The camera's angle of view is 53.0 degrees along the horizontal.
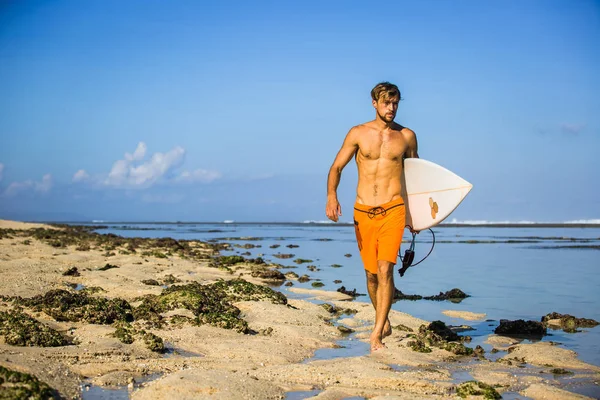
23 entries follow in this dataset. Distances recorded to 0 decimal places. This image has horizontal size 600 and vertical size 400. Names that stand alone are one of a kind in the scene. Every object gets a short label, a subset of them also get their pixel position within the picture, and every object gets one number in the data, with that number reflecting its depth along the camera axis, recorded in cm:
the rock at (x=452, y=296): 1105
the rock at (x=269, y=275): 1406
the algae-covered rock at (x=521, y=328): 767
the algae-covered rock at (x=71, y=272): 1128
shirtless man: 673
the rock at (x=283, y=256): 2186
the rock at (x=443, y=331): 725
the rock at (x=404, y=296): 1101
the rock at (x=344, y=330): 768
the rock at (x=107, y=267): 1274
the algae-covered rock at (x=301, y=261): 1955
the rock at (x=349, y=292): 1141
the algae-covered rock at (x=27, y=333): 557
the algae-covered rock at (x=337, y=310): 930
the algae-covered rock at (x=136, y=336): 593
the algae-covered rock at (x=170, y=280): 1126
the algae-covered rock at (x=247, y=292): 917
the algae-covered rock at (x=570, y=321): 820
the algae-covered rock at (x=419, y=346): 657
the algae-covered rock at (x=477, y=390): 474
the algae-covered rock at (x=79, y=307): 705
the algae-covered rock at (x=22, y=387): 383
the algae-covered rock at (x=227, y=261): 1634
